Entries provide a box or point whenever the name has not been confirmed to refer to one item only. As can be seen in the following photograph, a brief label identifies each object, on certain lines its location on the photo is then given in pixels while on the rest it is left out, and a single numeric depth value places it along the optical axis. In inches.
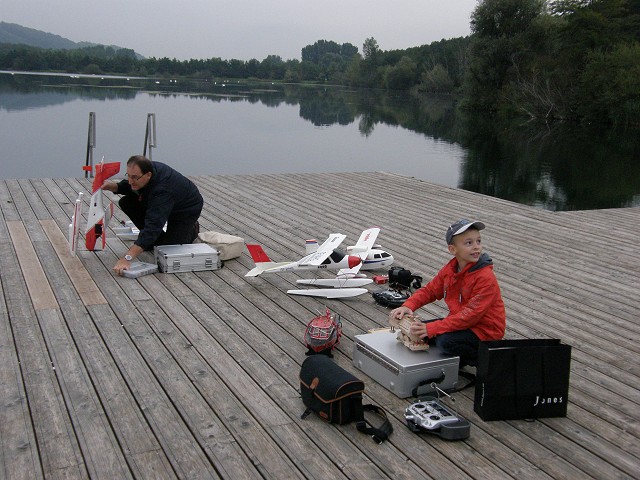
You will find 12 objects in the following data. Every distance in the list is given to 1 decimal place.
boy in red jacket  134.2
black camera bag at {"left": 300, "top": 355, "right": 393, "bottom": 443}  118.4
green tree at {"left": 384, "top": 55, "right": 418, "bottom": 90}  2984.7
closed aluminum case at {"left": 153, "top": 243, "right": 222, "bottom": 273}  210.8
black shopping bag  120.3
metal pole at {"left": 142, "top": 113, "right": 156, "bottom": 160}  390.1
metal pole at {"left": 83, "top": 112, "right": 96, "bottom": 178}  405.4
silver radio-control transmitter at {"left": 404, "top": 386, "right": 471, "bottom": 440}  117.6
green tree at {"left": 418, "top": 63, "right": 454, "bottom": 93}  2696.9
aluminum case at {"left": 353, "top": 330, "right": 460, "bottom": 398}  132.4
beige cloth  227.9
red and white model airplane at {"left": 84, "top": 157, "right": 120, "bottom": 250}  225.5
